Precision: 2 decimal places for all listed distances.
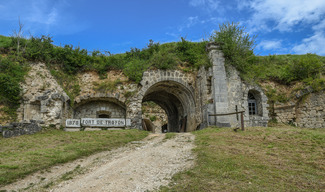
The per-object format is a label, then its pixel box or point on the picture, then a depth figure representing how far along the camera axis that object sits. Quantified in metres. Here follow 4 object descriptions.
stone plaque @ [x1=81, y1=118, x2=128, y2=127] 13.07
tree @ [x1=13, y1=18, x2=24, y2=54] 14.52
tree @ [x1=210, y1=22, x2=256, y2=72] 14.68
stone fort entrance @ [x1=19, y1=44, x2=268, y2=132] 13.07
